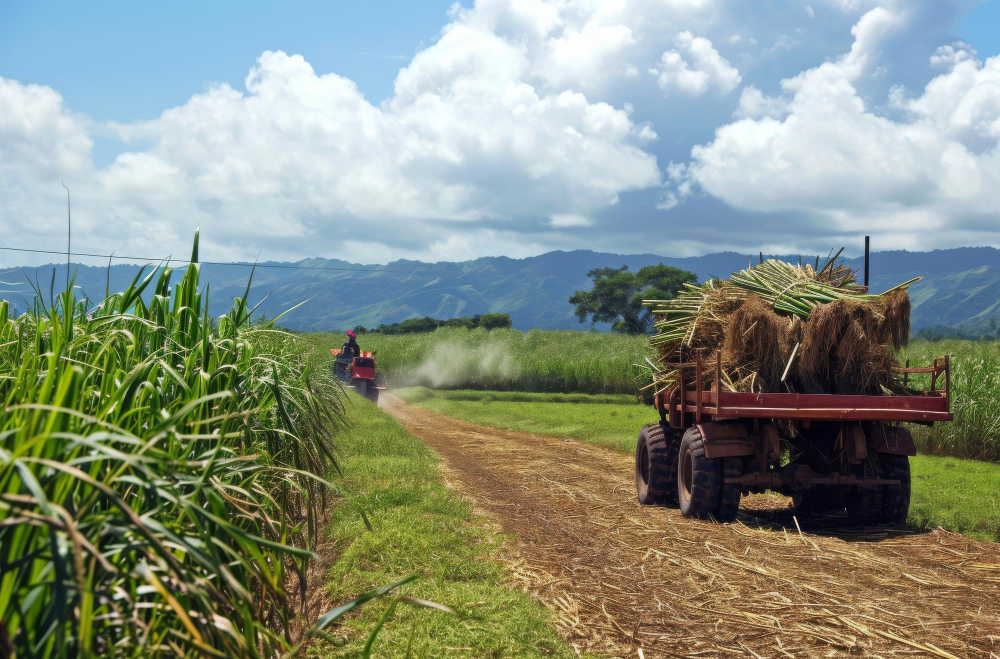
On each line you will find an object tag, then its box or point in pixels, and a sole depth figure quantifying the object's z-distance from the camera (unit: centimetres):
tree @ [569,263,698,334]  10212
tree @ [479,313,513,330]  10475
